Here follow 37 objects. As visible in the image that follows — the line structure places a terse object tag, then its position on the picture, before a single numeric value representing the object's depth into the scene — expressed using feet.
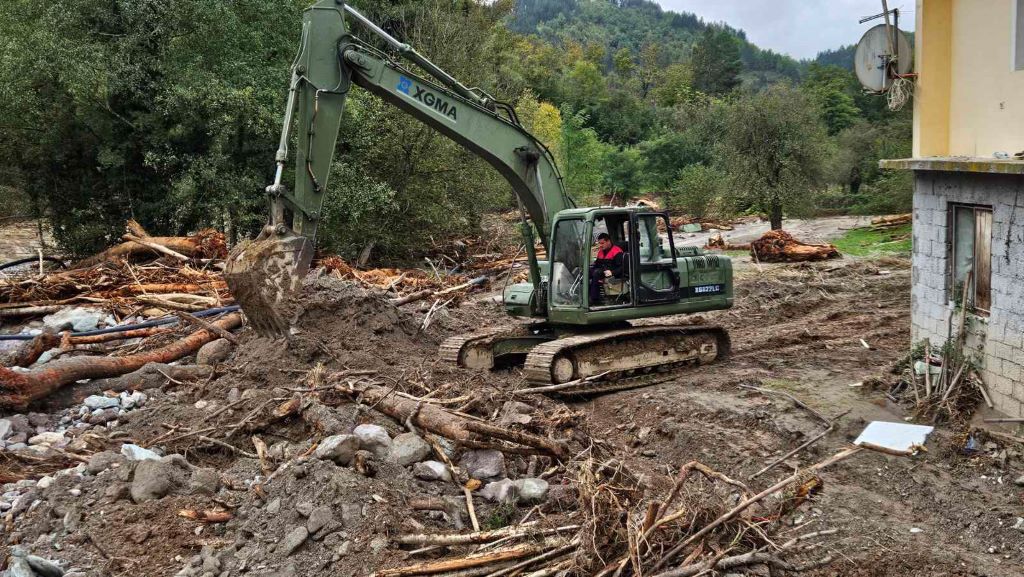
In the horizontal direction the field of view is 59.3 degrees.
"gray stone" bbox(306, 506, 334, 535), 21.09
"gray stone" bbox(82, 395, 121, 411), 34.27
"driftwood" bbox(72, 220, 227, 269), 60.85
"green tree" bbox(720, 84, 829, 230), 97.09
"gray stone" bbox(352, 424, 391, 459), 25.44
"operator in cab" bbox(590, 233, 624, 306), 36.99
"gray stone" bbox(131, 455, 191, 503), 23.67
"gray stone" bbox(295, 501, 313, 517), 21.54
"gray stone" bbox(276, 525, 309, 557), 20.52
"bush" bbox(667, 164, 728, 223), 119.75
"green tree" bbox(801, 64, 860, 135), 191.72
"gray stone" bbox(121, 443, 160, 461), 26.27
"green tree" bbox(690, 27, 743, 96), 289.53
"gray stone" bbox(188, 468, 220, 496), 23.90
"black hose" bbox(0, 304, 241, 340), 44.37
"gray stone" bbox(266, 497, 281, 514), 22.14
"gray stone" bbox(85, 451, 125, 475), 25.59
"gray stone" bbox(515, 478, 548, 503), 23.16
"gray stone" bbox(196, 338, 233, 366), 39.11
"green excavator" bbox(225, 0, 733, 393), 34.53
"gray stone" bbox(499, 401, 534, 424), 28.09
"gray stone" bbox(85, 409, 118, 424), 32.73
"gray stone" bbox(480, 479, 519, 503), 23.18
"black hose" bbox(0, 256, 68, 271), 59.21
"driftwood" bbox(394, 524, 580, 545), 19.80
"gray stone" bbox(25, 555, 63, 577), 20.48
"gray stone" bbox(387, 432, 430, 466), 25.24
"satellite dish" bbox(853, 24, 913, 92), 34.63
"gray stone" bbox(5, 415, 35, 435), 31.65
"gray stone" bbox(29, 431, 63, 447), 30.53
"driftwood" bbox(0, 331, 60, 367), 39.65
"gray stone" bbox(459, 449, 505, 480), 25.00
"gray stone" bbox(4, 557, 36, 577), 20.02
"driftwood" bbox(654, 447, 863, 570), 18.45
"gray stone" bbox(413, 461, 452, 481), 24.53
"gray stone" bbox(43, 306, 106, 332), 46.68
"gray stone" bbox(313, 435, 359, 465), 24.58
